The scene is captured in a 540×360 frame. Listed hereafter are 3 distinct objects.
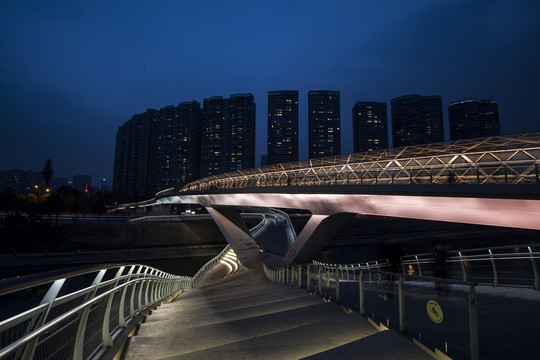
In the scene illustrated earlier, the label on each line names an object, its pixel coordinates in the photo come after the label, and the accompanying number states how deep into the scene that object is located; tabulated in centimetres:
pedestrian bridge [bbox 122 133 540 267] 1008
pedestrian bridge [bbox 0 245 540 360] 240
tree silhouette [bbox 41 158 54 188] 8469
